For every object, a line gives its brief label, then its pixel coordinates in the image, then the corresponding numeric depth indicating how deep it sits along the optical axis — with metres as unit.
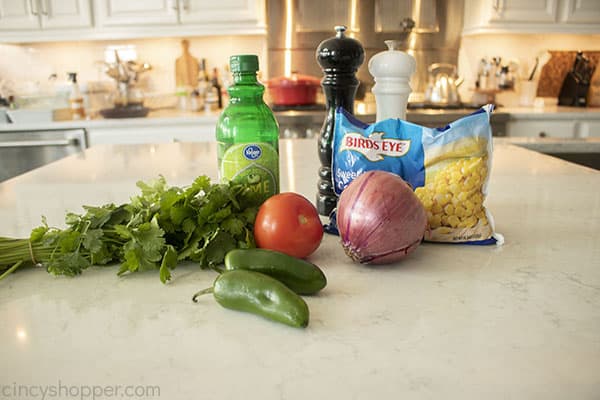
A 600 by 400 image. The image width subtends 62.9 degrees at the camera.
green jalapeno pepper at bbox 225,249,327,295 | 0.54
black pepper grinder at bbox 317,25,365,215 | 0.77
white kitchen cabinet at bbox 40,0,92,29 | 2.84
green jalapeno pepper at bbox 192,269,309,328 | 0.48
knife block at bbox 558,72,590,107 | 3.04
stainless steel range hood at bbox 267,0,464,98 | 3.06
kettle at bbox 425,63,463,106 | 2.85
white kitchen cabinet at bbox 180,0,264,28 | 2.83
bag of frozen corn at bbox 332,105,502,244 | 0.68
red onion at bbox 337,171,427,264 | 0.60
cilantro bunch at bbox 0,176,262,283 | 0.60
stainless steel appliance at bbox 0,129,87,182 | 2.70
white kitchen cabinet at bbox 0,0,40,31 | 2.85
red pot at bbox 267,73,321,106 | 2.71
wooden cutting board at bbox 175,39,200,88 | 3.21
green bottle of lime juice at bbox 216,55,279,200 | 0.70
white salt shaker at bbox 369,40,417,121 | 0.80
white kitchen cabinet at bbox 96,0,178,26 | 2.82
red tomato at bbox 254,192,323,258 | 0.62
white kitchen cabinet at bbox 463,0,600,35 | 2.82
